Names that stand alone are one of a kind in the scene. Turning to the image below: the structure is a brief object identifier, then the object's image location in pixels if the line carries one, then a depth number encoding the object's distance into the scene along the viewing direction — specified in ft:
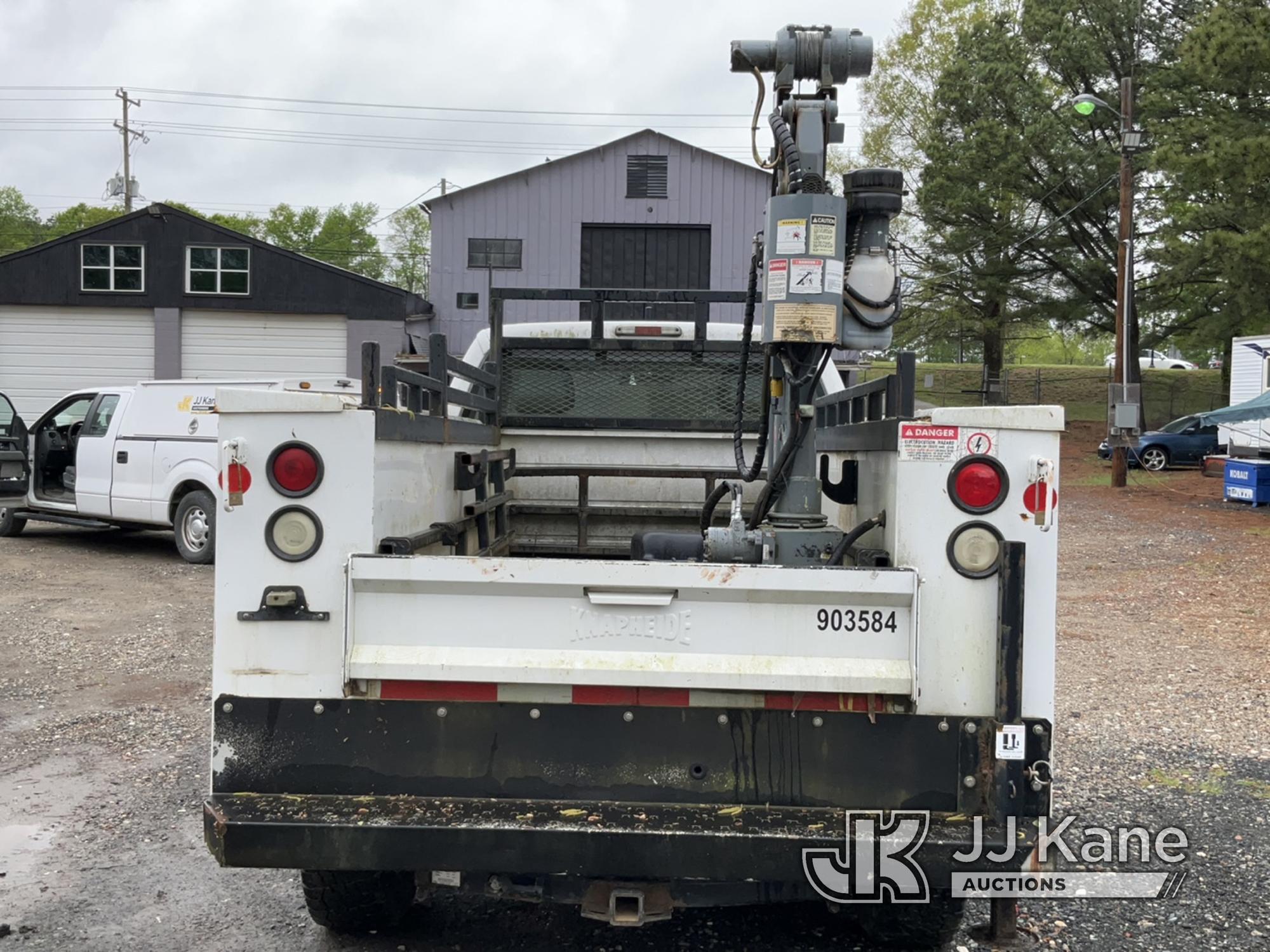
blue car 96.43
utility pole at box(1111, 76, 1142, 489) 75.66
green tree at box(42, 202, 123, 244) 271.49
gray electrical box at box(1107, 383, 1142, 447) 68.74
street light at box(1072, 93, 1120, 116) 66.18
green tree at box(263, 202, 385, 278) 280.31
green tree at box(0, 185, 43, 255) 279.08
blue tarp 63.21
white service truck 9.59
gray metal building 97.25
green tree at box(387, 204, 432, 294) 293.43
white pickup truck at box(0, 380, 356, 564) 39.45
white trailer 72.69
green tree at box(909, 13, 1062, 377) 101.71
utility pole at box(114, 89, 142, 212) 194.08
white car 230.23
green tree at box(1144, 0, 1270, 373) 73.67
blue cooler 64.34
